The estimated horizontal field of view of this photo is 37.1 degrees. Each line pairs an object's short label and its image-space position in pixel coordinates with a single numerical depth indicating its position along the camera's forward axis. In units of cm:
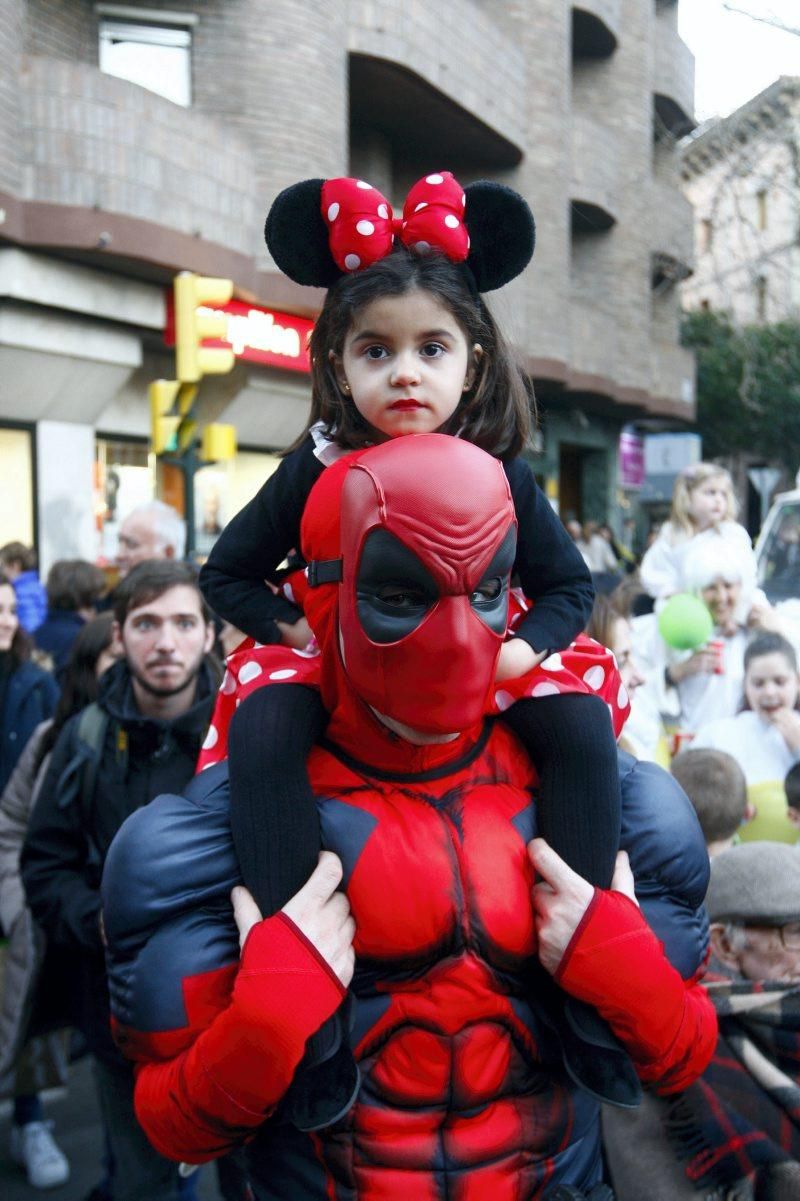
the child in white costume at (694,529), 567
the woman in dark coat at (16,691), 472
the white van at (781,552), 852
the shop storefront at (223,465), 1315
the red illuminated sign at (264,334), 1326
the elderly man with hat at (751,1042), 239
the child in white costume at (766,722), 436
